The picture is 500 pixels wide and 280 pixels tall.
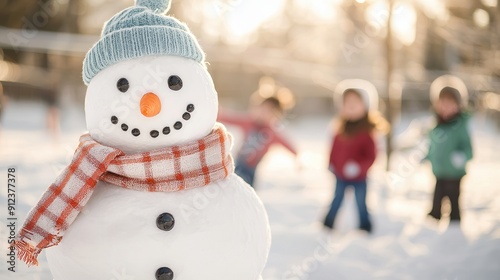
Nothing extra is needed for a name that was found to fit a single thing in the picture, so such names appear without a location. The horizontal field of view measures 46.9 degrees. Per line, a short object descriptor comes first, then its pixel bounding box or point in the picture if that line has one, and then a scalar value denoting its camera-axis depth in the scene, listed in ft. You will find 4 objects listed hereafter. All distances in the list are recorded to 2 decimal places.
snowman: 7.54
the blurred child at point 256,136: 19.43
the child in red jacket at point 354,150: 17.51
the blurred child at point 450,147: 17.58
